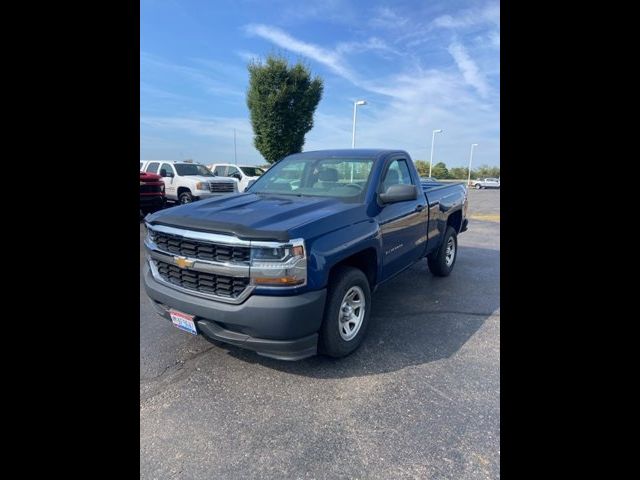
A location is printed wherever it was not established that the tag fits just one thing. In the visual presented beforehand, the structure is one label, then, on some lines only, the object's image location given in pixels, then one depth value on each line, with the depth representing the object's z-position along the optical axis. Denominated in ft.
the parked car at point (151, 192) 33.80
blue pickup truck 8.09
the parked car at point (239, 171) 52.39
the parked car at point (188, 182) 41.63
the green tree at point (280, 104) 57.98
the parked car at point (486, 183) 151.96
